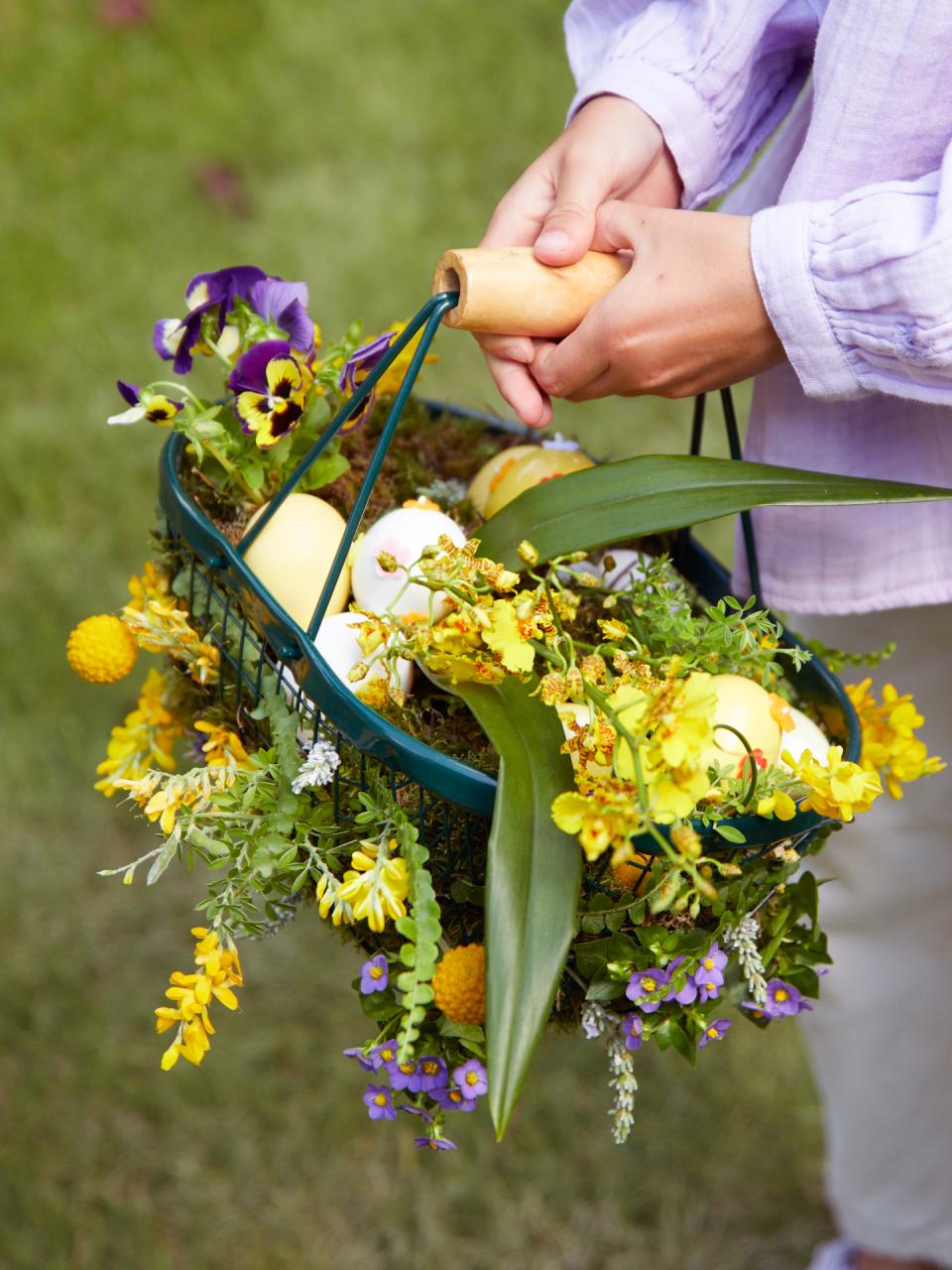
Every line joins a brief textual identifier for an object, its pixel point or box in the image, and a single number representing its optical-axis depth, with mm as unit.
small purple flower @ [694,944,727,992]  1457
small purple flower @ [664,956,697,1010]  1452
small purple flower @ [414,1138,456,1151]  1460
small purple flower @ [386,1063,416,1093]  1451
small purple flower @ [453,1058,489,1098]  1458
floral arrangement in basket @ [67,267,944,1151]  1418
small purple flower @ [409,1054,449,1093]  1458
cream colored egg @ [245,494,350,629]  1537
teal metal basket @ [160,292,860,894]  1431
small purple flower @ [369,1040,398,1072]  1450
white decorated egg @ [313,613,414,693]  1504
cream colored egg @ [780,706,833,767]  1507
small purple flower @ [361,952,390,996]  1451
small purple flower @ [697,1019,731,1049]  1472
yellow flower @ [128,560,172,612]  1559
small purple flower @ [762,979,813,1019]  1500
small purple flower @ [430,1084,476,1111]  1464
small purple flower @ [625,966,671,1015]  1449
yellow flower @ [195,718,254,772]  1517
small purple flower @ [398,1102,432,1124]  1471
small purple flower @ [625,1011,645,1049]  1462
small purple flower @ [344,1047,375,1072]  1463
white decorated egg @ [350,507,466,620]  1524
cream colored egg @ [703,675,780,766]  1471
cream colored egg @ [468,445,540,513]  1616
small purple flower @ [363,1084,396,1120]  1467
